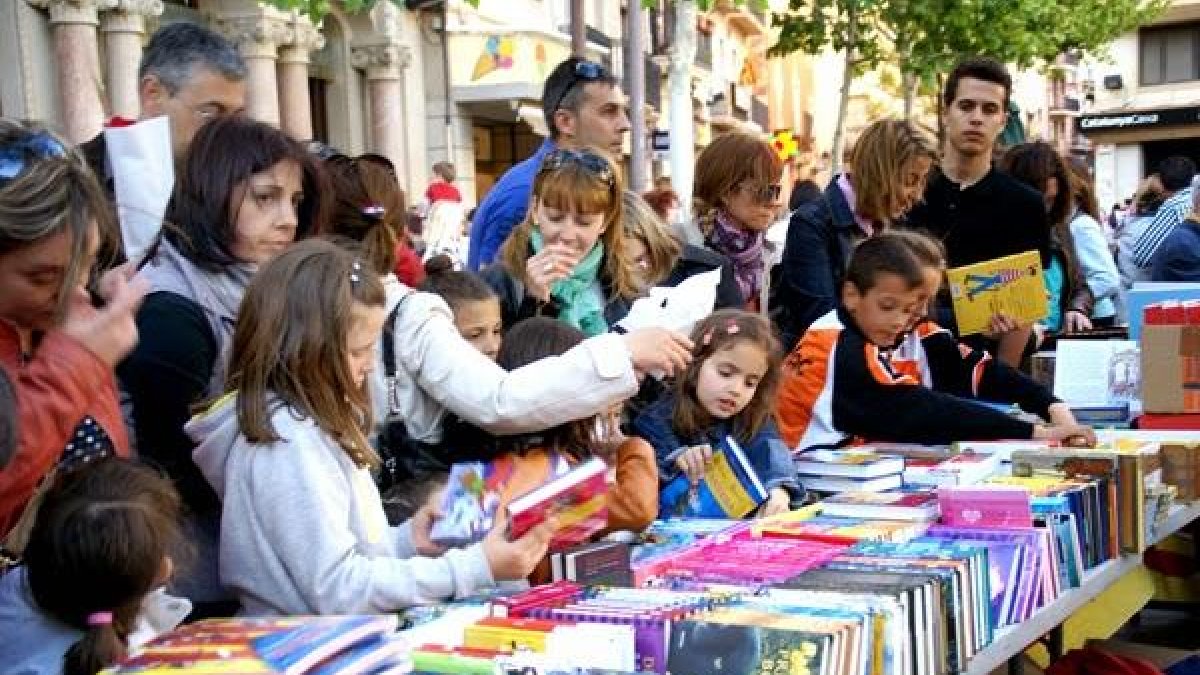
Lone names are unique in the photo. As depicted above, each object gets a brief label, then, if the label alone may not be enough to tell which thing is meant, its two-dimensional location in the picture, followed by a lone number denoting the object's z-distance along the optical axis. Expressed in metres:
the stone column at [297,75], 15.40
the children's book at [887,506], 3.37
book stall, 2.11
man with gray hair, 3.54
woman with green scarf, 3.70
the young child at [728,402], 3.74
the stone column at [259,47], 14.50
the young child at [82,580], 2.06
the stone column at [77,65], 11.52
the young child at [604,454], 2.96
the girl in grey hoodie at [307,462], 2.39
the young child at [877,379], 4.25
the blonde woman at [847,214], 4.82
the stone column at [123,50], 12.20
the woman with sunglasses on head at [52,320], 2.11
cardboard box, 4.57
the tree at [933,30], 20.72
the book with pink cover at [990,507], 3.25
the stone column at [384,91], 17.58
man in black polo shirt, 5.42
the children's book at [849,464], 3.79
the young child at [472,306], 3.42
